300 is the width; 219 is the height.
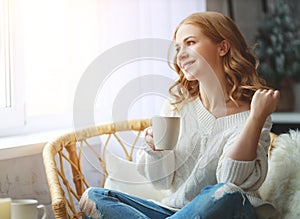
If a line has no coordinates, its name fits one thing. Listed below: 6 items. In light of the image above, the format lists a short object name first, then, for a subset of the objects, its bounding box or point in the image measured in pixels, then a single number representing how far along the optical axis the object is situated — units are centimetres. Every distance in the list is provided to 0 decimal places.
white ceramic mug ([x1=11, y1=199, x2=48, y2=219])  218
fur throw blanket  256
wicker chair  261
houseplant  432
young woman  245
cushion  280
